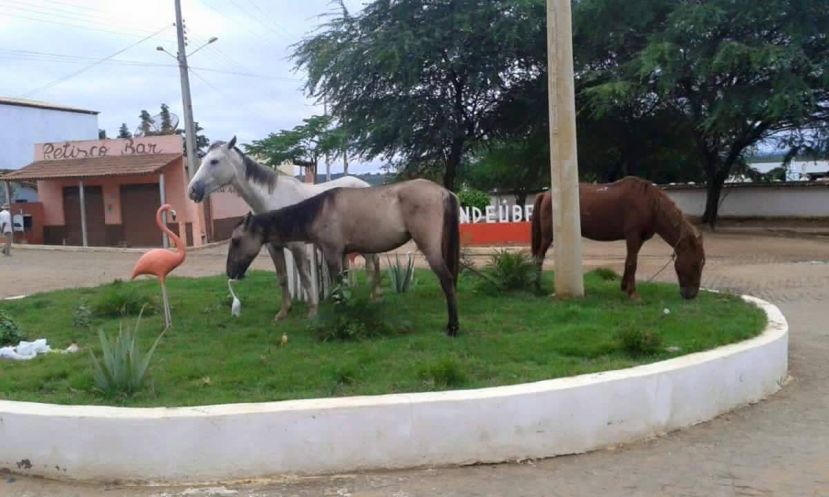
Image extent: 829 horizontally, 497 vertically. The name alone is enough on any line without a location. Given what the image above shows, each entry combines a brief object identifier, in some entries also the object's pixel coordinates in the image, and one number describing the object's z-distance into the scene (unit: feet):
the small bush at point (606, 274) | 36.88
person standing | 88.74
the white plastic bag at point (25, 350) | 23.56
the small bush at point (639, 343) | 20.95
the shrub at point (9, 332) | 25.50
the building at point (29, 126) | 130.31
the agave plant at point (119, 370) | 18.15
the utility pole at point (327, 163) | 89.94
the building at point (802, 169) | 142.00
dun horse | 23.81
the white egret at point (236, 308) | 28.66
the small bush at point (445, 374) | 18.37
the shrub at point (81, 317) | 28.40
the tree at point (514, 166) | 97.25
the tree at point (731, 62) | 66.80
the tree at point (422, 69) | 78.69
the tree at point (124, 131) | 209.03
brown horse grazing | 29.50
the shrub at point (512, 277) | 31.76
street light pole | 86.48
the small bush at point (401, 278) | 33.71
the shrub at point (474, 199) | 84.33
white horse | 27.76
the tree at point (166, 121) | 167.81
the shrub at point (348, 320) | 23.35
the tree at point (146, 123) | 181.51
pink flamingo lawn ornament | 26.13
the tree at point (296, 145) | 106.73
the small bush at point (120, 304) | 30.17
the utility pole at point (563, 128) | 28.60
